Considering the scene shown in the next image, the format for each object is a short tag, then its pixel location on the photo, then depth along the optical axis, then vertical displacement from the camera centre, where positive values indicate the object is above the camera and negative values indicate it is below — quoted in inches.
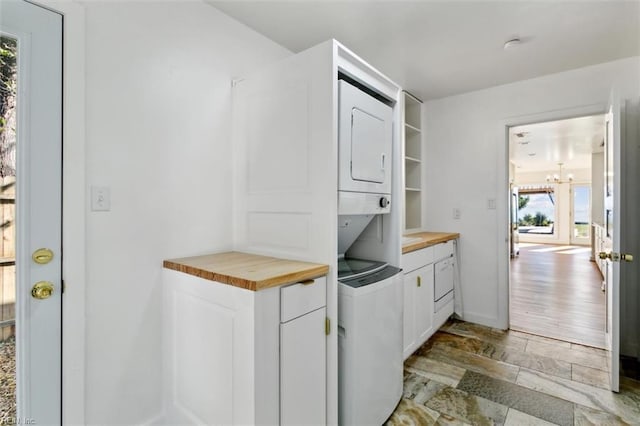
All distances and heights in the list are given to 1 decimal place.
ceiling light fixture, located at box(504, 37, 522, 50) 84.8 +46.0
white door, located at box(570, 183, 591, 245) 365.7 -0.2
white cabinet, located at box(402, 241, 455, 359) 92.4 -25.3
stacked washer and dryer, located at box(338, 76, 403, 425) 61.3 -14.6
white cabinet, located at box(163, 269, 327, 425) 47.7 -23.0
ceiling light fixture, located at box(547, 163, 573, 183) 368.5 +41.7
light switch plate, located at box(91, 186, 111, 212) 55.0 +2.6
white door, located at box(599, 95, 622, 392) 77.0 -8.2
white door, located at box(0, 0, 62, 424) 47.4 +3.5
